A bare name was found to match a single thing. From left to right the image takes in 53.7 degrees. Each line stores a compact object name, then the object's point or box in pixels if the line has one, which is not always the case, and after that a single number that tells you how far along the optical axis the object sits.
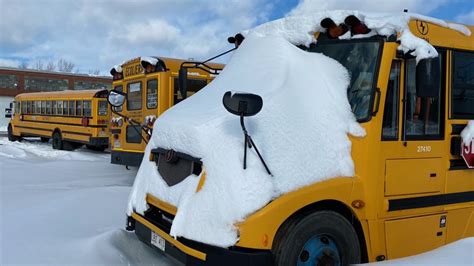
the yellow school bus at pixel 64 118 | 15.82
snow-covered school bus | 3.21
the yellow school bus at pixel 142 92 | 8.90
